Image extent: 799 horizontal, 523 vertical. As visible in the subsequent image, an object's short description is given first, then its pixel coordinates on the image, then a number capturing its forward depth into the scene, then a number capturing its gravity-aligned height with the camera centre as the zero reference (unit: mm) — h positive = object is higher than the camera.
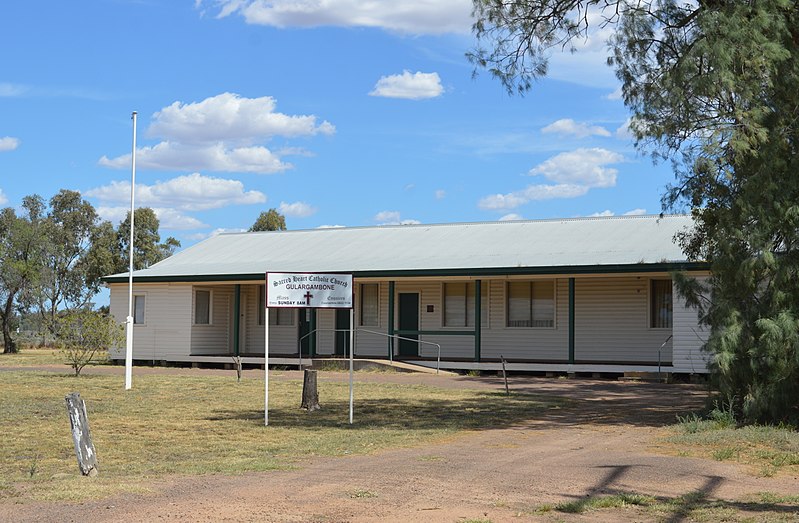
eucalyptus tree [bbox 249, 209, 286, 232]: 59844 +4479
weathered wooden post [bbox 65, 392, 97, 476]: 10102 -1406
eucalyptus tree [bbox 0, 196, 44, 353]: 45156 +1415
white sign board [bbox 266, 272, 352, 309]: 14703 +93
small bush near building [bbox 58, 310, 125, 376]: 24891 -953
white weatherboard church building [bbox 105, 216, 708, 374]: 26547 -33
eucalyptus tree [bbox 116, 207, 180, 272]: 56131 +3053
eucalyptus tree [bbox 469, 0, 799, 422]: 13664 +1831
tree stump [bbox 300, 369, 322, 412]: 16922 -1608
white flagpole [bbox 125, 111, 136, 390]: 20984 -1138
